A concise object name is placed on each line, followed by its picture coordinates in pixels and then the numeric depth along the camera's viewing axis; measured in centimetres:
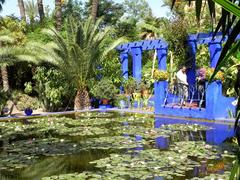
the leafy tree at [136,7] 4984
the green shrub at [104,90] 1806
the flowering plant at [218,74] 1255
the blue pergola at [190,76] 1277
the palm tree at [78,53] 1791
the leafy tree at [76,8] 3525
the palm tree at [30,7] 4728
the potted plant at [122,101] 1791
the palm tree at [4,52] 1588
